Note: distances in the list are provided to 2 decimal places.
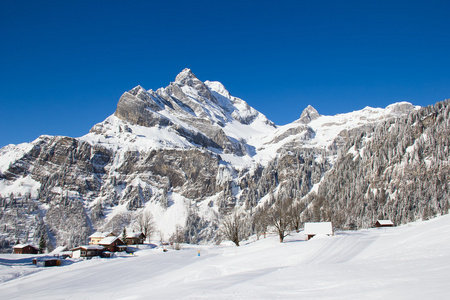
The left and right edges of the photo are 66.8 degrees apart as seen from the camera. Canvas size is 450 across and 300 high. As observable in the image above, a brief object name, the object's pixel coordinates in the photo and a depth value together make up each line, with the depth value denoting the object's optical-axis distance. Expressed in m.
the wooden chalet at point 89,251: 82.80
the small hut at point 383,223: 102.19
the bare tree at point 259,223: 81.97
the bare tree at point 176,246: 87.11
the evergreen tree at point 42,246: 107.34
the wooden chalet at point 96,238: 115.62
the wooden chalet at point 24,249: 100.19
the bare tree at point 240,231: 80.11
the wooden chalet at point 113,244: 95.38
